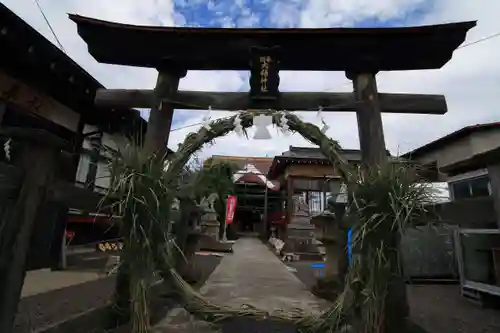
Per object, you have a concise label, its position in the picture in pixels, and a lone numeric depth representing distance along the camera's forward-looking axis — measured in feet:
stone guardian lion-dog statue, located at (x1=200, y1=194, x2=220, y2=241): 42.12
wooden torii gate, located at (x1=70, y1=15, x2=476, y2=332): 12.46
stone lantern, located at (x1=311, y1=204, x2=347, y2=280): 13.75
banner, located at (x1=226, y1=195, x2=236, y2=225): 52.26
